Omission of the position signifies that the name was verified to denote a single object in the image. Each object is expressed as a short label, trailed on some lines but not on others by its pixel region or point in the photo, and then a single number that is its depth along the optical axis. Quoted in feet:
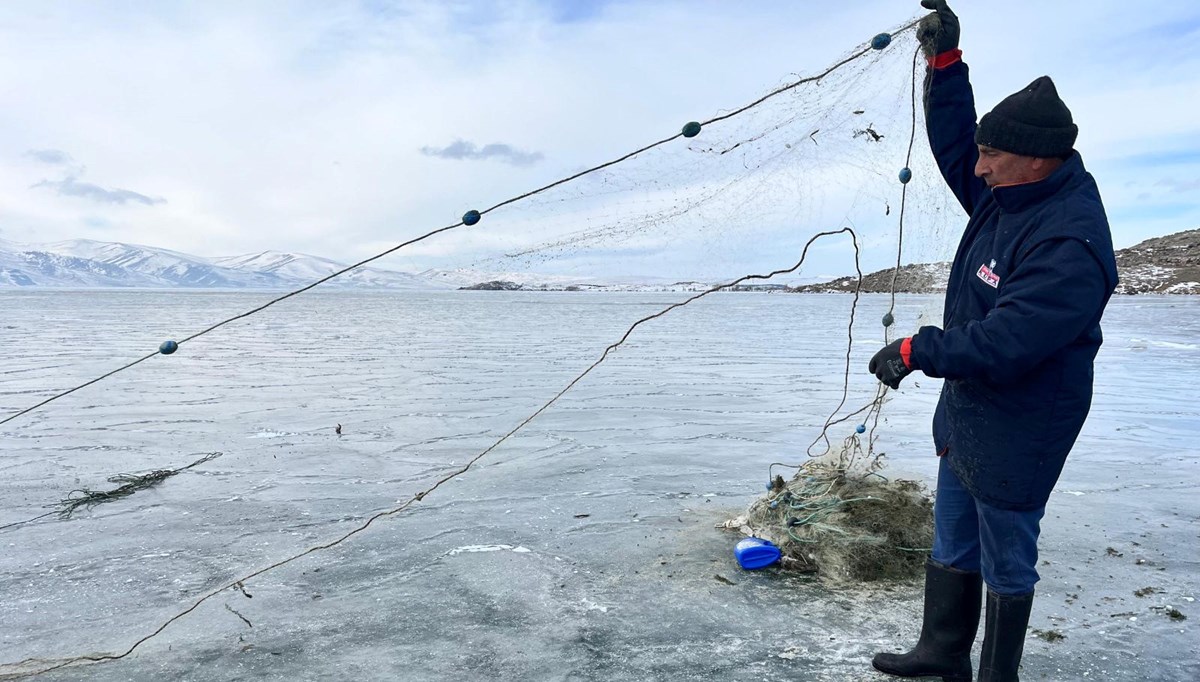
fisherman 7.72
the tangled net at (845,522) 13.93
